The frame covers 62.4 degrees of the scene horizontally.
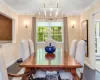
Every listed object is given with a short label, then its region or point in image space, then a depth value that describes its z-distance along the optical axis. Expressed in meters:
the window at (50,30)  4.50
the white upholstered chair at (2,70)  0.95
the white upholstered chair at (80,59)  1.56
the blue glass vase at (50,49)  2.16
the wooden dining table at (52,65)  1.30
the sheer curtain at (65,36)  4.34
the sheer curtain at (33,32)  4.31
